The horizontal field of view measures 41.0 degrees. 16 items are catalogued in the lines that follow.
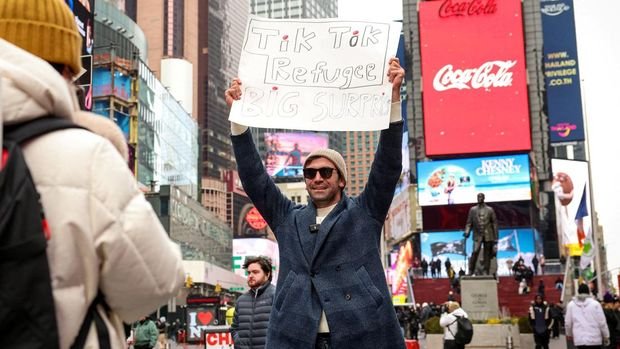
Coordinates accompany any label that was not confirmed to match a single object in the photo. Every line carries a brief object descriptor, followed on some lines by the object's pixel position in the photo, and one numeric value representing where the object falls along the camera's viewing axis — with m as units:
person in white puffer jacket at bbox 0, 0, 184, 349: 2.00
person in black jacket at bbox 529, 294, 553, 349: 18.06
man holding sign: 4.00
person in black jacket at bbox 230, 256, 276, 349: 7.98
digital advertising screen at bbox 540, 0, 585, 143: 74.75
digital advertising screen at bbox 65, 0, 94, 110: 20.22
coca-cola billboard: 62.12
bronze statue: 21.14
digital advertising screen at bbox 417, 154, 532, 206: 63.34
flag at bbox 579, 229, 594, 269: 65.94
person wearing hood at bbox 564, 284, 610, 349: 12.85
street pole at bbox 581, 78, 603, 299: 48.62
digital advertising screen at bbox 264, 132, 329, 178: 124.12
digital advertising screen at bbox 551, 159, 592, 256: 67.75
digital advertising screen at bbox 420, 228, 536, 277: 63.56
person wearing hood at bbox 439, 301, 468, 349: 14.25
